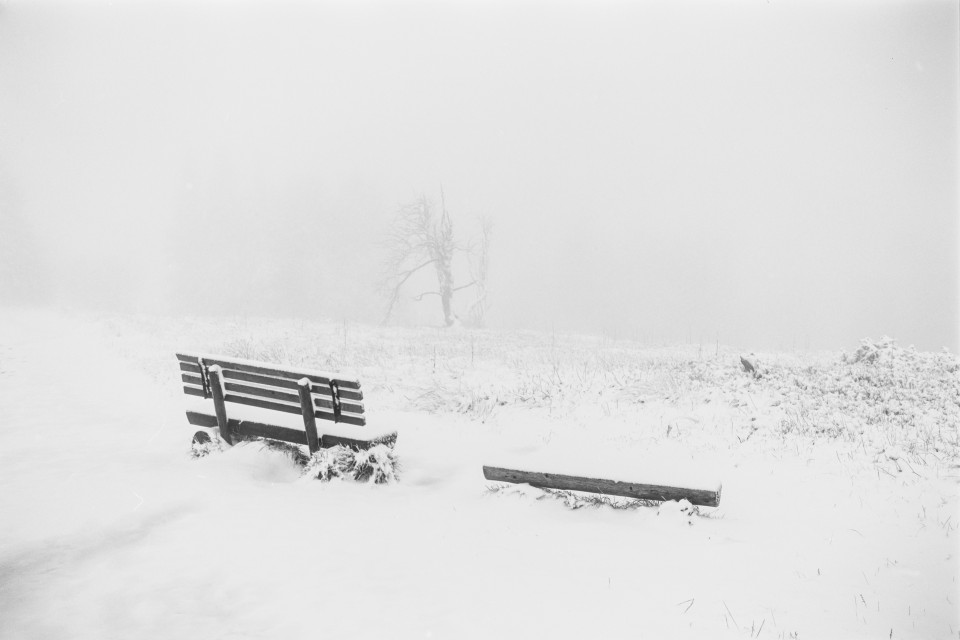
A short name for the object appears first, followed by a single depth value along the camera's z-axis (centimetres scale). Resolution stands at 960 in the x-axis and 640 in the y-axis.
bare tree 3284
